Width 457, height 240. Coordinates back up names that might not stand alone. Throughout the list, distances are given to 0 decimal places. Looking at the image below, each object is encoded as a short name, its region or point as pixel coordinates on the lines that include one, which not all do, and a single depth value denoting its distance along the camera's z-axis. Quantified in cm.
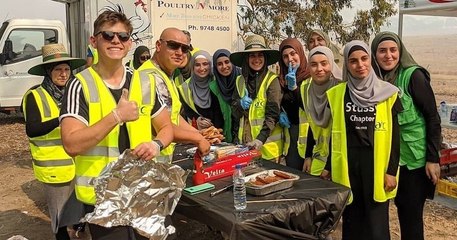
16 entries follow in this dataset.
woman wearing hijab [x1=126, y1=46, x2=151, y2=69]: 504
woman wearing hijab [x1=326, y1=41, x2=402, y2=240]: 252
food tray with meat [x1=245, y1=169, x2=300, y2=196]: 229
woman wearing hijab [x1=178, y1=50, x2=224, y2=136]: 407
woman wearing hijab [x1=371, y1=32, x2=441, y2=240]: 265
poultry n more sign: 652
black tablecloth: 201
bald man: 261
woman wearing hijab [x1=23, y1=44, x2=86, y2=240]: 318
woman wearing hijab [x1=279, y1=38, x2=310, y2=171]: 356
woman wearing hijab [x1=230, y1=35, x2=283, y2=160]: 346
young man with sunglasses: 180
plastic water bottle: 214
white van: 999
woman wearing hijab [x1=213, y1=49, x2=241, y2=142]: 399
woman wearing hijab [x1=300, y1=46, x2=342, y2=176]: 287
